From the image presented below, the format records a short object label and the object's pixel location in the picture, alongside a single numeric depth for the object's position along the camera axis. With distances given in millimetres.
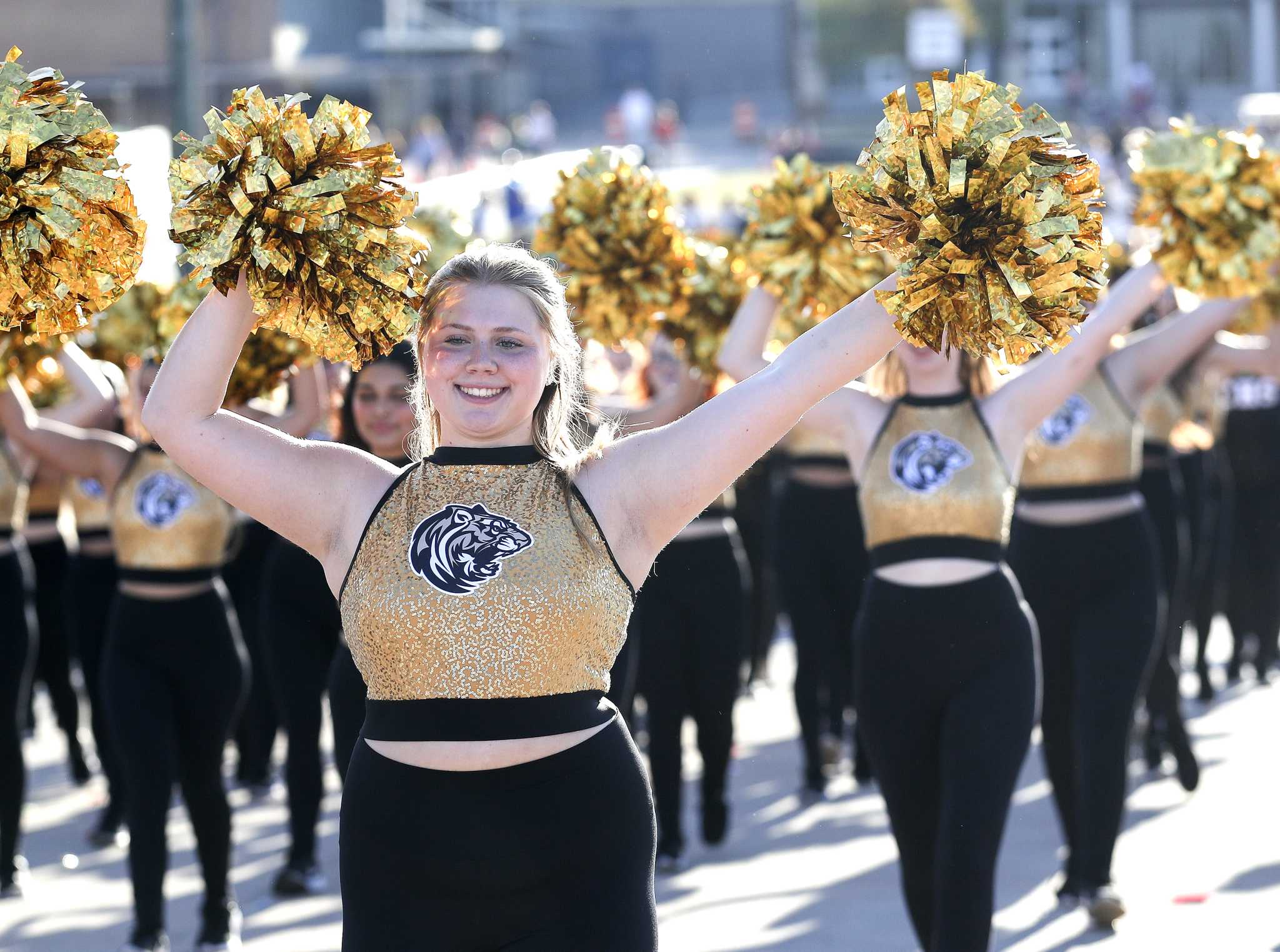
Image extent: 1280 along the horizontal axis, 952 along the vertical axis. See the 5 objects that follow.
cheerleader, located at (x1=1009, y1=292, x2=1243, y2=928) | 11172
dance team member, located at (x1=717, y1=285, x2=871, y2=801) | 15297
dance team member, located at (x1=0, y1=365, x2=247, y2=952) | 10836
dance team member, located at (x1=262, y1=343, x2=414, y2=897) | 12266
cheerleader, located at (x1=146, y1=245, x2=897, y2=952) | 5840
